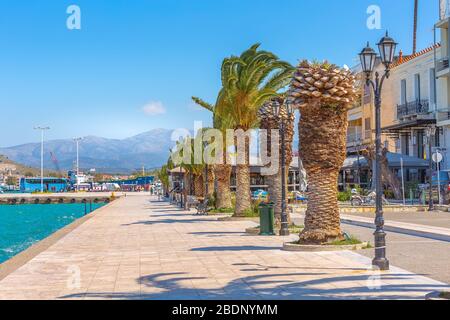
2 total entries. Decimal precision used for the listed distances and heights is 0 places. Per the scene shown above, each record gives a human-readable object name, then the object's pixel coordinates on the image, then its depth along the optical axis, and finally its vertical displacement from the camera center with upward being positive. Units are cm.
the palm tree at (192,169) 5000 +161
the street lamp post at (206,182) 4108 +47
